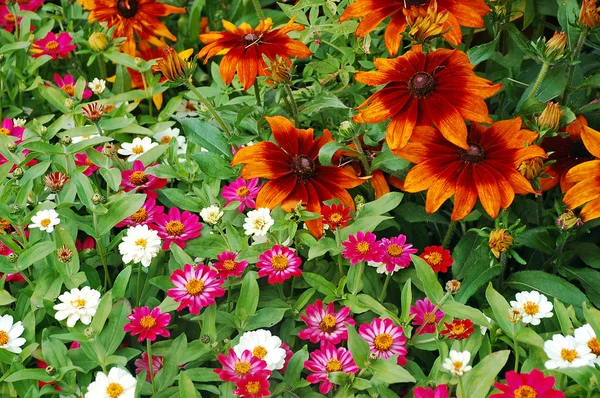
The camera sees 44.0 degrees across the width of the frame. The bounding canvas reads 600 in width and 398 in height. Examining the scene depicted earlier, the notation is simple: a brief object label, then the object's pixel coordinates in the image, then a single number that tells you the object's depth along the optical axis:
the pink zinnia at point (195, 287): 0.91
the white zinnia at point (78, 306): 0.92
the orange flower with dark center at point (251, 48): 1.09
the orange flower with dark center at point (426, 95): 0.98
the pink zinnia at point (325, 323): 0.92
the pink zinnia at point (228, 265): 0.96
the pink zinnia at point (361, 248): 0.94
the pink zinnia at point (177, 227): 1.05
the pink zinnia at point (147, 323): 0.88
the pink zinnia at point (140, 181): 1.14
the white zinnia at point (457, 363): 0.79
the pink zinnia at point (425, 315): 0.95
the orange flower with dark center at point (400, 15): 1.04
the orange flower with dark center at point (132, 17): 1.46
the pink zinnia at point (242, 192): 1.09
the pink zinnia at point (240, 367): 0.83
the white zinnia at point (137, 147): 1.25
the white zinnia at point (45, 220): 1.01
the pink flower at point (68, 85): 1.42
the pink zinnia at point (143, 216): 1.07
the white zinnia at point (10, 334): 0.93
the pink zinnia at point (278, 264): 0.95
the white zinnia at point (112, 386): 0.85
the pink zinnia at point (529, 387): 0.74
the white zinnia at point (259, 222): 1.02
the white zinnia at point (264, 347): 0.87
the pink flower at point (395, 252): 0.97
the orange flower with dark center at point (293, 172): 1.03
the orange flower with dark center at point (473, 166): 0.95
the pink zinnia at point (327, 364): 0.86
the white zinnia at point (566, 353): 0.81
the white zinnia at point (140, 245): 0.98
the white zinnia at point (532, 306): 0.89
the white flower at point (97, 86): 1.31
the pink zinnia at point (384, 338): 0.89
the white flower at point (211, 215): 1.02
